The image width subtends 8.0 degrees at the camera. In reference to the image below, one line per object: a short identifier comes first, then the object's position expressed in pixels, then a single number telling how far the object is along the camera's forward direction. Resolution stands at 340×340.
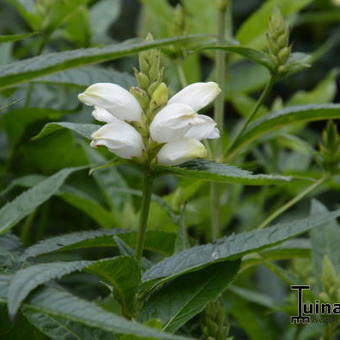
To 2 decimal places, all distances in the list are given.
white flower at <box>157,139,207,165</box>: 1.07
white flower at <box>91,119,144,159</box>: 1.07
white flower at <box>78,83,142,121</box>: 1.08
